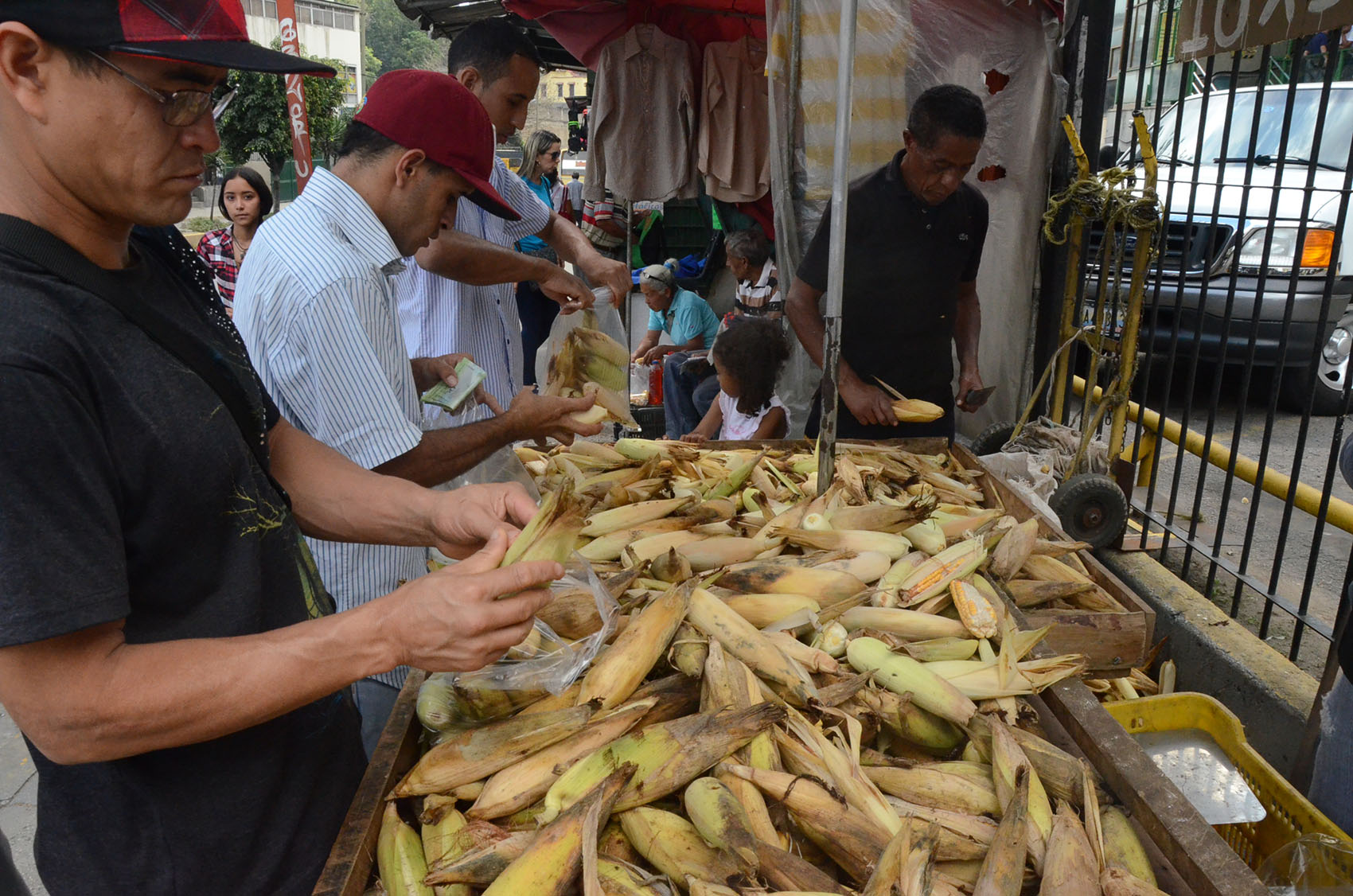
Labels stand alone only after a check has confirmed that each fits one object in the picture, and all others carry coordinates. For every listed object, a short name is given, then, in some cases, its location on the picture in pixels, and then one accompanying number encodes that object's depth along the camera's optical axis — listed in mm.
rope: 3484
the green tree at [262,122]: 23219
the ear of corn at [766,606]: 1879
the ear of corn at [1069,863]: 1303
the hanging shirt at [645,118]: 6215
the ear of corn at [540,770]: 1432
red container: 7340
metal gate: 3031
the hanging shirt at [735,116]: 6254
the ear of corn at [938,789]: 1499
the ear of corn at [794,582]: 1985
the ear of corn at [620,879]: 1277
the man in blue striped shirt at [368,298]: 1850
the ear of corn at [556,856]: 1245
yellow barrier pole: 2963
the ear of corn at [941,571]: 2027
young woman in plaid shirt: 6090
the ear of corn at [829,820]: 1343
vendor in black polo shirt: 3635
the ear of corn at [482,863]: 1304
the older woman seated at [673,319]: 7156
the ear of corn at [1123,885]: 1299
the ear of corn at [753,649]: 1681
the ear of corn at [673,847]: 1310
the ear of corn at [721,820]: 1302
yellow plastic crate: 1879
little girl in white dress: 4414
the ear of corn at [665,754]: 1416
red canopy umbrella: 6016
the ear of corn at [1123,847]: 1396
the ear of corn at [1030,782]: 1400
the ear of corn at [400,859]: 1337
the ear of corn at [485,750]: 1474
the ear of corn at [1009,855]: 1303
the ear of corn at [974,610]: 1888
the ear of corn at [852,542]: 2244
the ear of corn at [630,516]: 2410
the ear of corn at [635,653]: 1585
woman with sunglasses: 6789
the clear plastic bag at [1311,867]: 1691
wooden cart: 1318
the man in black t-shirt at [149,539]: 960
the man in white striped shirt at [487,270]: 3156
